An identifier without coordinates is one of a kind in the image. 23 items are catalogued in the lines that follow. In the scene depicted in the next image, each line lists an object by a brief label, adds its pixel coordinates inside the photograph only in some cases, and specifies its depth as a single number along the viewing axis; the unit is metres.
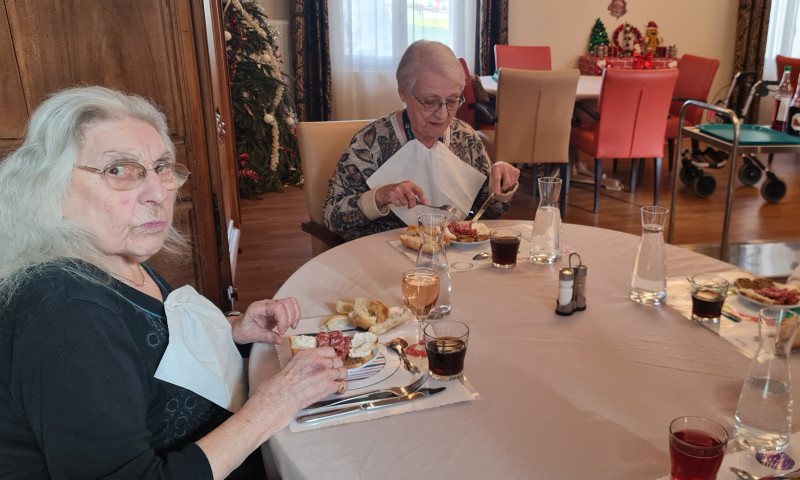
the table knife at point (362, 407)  0.93
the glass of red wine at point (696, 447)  0.74
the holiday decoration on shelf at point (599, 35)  6.98
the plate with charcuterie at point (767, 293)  1.24
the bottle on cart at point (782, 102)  3.25
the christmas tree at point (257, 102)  5.03
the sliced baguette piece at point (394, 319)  1.19
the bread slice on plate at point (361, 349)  1.07
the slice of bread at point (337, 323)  1.21
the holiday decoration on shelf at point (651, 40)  7.08
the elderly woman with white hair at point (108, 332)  0.80
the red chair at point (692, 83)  5.49
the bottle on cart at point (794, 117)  3.05
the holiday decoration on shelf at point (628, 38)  7.05
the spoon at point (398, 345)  1.11
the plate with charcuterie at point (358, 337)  1.06
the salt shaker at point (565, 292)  1.24
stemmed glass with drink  1.18
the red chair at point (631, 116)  4.31
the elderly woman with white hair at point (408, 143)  1.99
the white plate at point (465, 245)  1.69
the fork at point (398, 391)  0.97
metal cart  2.95
